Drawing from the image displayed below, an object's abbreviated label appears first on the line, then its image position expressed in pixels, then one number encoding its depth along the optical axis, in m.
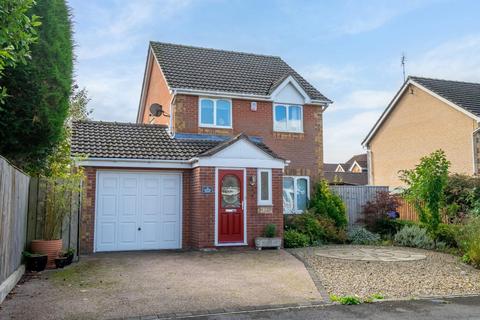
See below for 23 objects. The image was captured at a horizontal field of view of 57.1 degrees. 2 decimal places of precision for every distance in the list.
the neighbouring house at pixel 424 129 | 22.81
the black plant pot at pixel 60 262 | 9.79
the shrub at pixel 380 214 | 17.22
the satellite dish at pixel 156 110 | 17.39
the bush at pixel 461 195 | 15.74
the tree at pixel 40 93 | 8.55
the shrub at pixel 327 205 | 16.34
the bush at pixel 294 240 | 14.04
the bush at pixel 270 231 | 13.52
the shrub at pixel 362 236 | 15.65
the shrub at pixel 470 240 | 10.72
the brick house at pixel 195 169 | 13.13
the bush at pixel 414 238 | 14.15
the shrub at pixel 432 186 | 13.99
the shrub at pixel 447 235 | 13.67
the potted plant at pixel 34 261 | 9.33
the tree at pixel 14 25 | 4.92
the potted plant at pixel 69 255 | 10.17
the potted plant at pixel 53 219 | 9.70
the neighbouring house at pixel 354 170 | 41.72
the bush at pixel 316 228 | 14.91
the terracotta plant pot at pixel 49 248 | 9.65
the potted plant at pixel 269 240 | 13.28
